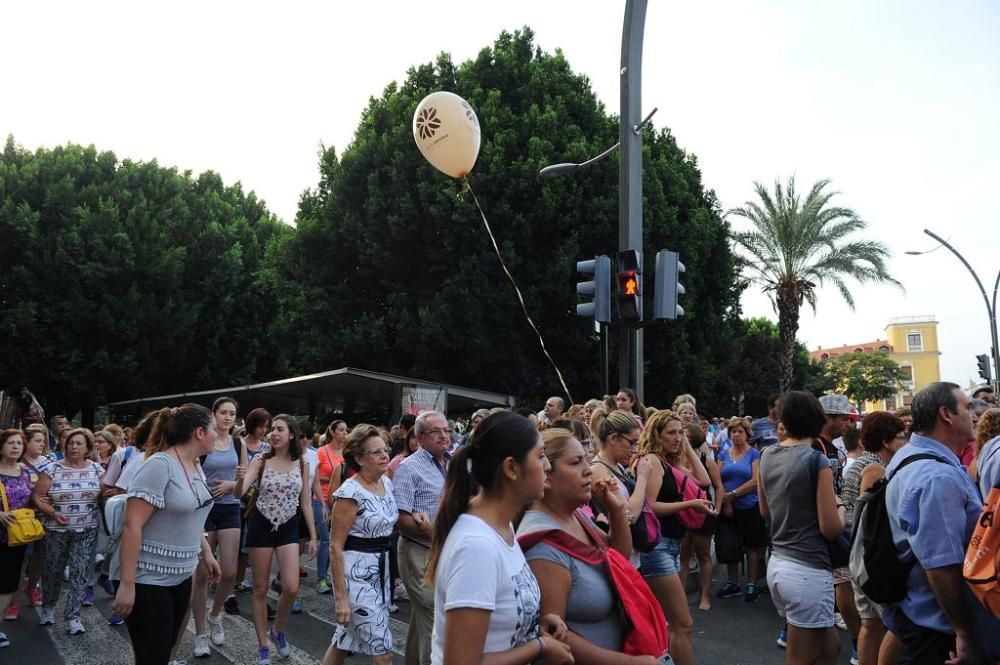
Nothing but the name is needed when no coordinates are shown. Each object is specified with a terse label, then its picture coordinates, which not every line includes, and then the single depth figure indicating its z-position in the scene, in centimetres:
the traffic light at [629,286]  877
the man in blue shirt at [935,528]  314
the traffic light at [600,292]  905
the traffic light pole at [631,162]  910
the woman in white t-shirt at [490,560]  211
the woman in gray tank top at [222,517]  630
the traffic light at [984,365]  2445
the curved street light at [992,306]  2328
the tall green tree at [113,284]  2639
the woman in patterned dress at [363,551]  460
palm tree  2472
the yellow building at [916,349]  10200
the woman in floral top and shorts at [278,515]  606
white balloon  952
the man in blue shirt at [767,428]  923
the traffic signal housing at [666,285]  870
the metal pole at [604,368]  863
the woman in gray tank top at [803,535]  405
